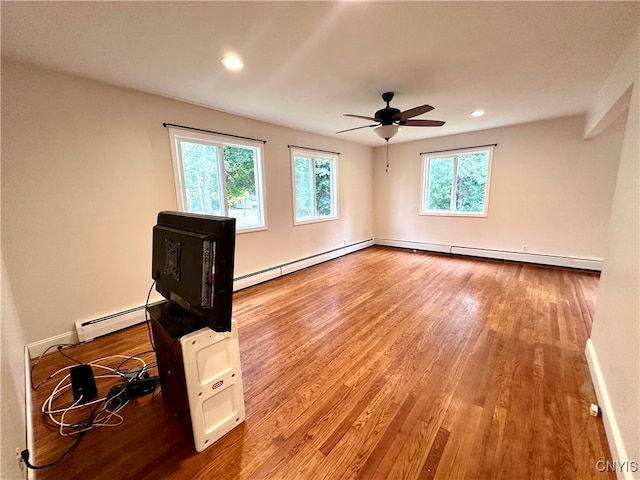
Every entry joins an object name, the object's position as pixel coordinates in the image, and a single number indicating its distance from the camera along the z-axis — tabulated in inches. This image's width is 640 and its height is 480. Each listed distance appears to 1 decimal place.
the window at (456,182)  198.8
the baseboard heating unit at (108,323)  98.5
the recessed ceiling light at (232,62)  84.0
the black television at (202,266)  48.3
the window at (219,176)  124.6
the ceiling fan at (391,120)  112.8
